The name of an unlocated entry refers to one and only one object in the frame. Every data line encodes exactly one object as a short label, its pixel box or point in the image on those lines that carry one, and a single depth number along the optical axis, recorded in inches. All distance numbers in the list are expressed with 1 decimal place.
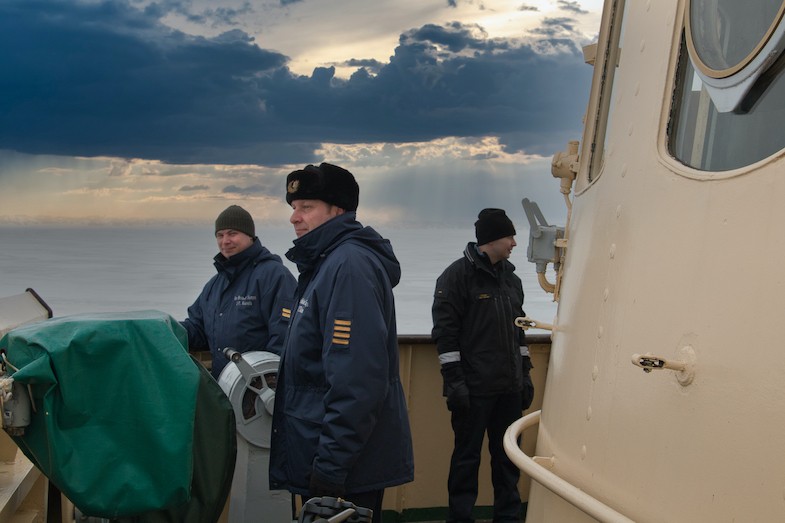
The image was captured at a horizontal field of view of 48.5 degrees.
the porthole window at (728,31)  55.1
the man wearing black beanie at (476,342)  179.6
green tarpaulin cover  106.3
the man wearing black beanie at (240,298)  164.4
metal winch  137.9
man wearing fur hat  102.3
